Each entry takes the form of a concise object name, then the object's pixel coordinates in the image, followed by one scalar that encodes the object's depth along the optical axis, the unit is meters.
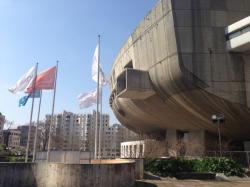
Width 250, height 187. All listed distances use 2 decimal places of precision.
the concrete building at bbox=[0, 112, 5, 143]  62.56
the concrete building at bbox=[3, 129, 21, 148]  102.53
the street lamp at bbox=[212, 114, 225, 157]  17.08
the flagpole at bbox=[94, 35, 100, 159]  19.25
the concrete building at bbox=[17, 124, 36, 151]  114.21
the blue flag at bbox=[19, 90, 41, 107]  20.30
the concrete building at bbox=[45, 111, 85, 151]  106.87
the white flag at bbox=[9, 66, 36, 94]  19.19
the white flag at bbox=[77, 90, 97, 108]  20.20
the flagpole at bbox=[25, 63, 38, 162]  19.84
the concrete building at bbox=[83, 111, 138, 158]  99.29
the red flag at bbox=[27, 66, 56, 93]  19.90
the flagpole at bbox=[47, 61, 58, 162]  15.49
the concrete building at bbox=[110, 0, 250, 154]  20.94
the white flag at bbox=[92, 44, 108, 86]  20.64
